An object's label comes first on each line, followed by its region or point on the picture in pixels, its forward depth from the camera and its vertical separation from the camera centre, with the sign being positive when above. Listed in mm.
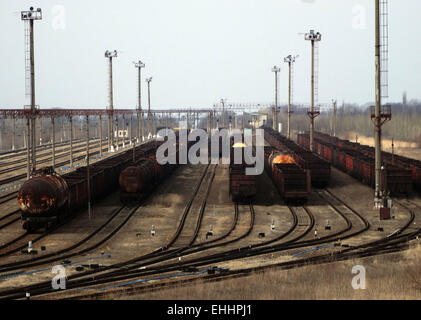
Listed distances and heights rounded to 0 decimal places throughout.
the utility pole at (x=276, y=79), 97938 +8344
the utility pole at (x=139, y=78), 84588 +7636
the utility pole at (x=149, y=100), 102525 +5026
